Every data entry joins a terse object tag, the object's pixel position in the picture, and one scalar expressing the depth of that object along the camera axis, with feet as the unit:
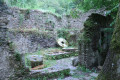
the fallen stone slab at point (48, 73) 14.74
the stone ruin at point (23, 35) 13.16
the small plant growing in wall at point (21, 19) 36.77
